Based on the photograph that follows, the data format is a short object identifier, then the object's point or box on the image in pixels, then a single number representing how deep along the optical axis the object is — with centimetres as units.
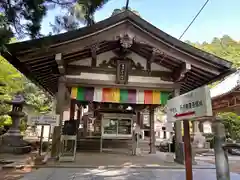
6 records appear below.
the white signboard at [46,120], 577
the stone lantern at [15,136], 844
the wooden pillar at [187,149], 271
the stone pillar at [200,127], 1668
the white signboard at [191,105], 231
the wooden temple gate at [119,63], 558
